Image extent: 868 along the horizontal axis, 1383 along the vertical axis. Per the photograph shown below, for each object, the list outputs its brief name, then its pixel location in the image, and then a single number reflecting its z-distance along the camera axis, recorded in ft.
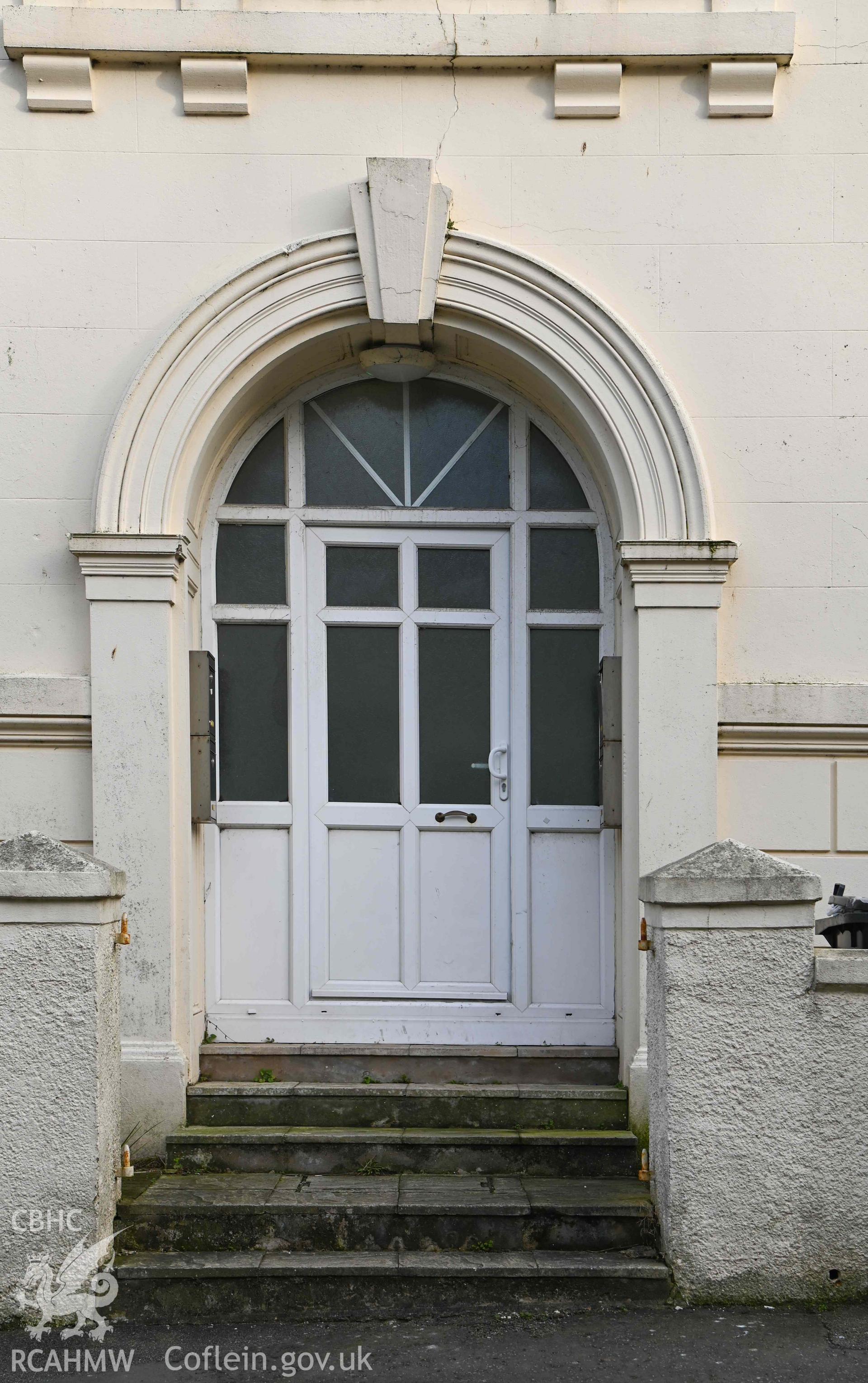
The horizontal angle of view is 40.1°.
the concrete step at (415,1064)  17.15
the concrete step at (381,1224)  14.05
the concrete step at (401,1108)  16.30
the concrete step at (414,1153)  15.64
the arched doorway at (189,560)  16.28
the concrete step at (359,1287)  13.15
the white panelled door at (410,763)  17.79
